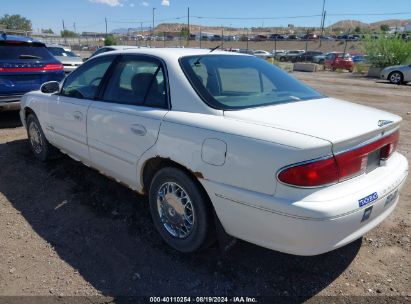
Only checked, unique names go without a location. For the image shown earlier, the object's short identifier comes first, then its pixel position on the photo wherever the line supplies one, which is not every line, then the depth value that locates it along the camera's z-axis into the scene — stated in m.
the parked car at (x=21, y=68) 7.06
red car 31.28
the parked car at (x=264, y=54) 39.34
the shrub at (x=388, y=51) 25.61
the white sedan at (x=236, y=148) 2.32
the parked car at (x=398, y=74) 19.66
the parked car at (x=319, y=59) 39.89
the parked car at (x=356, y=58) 35.61
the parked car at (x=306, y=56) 41.86
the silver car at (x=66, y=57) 13.10
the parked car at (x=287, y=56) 44.96
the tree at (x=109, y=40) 53.22
